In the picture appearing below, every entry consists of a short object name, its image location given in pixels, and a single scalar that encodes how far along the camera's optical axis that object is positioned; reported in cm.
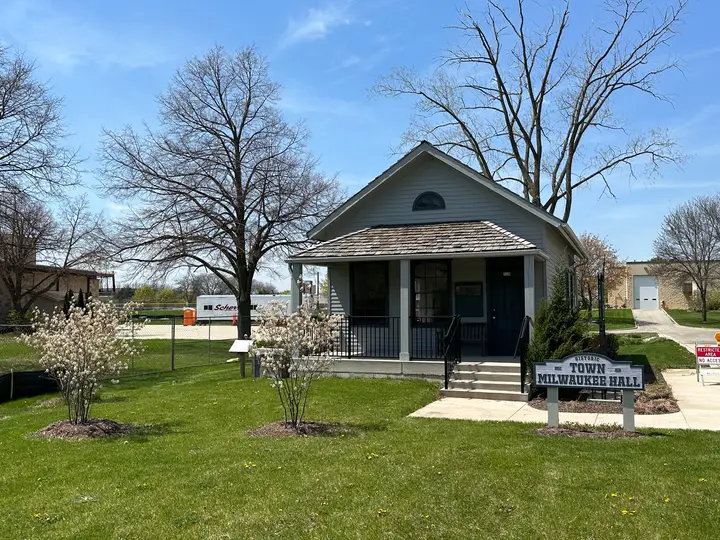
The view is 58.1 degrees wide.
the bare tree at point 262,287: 9381
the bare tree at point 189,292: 8890
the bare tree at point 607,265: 5315
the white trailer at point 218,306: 5609
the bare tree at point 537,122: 3130
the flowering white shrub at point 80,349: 915
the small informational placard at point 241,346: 1561
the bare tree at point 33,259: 3512
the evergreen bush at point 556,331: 1222
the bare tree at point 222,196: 2341
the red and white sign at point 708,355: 1471
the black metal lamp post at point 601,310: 1310
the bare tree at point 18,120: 2019
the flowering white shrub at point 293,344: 891
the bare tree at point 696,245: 4172
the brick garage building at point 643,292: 6188
